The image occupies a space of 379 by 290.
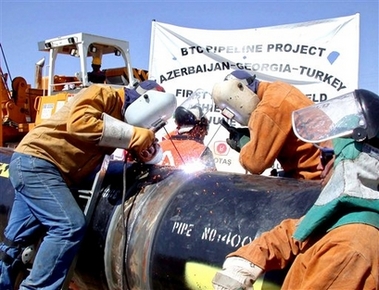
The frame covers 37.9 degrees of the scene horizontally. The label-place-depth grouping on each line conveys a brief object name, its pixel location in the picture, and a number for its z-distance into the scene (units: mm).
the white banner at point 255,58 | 6883
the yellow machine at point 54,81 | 9398
